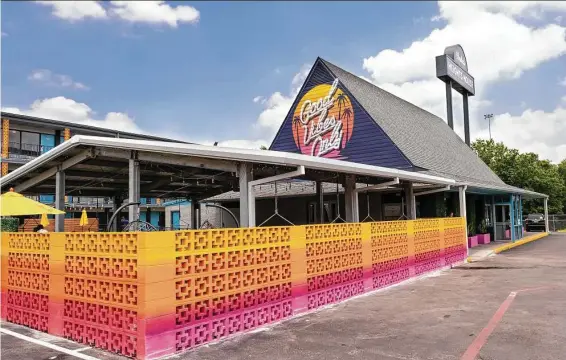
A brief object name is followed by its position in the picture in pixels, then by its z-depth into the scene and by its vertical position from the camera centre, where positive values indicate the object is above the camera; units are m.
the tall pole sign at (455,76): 31.48 +8.96
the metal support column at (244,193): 9.49 +0.32
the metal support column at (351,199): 14.77 +0.24
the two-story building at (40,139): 30.81 +5.44
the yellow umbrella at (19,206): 10.52 +0.22
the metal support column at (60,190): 12.72 +0.67
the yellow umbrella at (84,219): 15.27 -0.17
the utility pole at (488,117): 72.38 +13.29
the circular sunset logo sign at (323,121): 23.50 +4.52
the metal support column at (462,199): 17.52 +0.15
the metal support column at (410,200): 16.14 +0.15
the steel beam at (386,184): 13.95 +0.65
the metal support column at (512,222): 25.23 -1.08
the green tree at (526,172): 43.44 +2.82
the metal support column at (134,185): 10.48 +0.62
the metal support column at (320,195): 16.91 +0.43
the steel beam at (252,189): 9.41 +0.41
